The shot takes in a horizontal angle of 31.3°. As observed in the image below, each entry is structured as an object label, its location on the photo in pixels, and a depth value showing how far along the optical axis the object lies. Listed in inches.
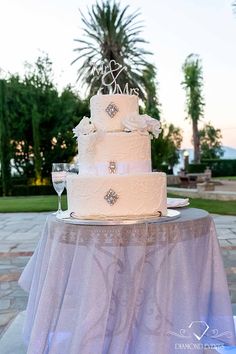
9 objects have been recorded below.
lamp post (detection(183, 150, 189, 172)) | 989.8
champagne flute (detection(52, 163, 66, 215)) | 104.8
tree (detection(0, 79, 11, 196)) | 707.4
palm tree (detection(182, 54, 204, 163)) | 1317.7
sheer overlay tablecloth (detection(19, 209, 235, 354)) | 81.0
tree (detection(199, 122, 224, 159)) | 1493.1
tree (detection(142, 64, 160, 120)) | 890.1
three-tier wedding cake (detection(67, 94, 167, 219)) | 85.4
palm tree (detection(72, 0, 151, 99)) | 839.7
